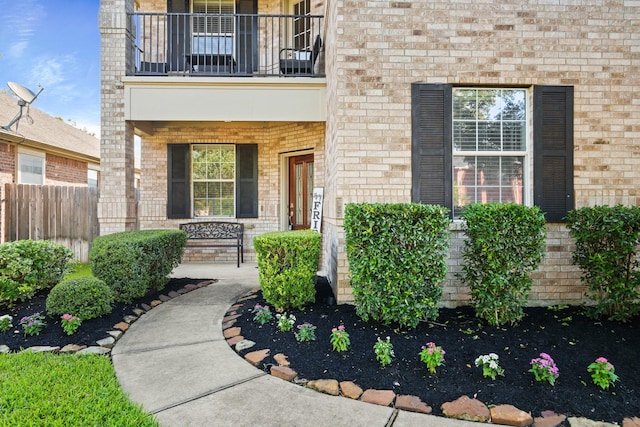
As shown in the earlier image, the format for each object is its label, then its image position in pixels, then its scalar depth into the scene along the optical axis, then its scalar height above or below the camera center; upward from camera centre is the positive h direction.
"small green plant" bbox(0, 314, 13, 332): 3.43 -1.16
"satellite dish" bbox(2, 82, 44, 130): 7.70 +2.61
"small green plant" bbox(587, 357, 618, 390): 2.38 -1.16
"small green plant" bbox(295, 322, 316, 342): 3.11 -1.14
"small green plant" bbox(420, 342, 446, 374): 2.56 -1.12
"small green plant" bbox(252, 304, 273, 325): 3.59 -1.13
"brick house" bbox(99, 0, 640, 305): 4.24 +1.21
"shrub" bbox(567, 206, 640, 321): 3.52 -0.50
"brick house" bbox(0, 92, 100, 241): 9.65 +1.78
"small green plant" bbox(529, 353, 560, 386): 2.42 -1.15
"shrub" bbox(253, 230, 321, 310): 3.93 -0.70
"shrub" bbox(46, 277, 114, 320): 3.58 -0.96
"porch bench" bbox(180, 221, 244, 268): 7.75 -0.56
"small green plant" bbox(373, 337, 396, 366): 2.67 -1.14
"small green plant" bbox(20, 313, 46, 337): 3.32 -1.14
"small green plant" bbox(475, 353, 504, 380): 2.49 -1.16
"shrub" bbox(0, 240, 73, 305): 4.16 -0.76
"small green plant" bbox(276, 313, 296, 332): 3.36 -1.13
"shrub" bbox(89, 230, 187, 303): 4.19 -0.68
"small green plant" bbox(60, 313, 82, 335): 3.31 -1.12
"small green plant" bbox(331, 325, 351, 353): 2.92 -1.13
